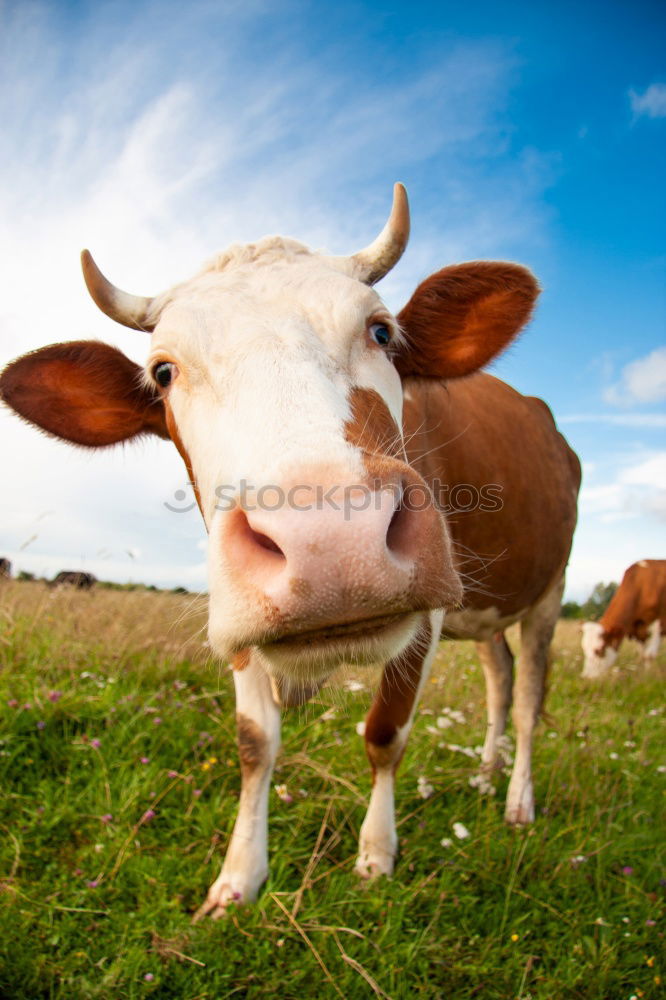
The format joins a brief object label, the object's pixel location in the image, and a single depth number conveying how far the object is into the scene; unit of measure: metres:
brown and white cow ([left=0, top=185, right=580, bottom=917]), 1.35
